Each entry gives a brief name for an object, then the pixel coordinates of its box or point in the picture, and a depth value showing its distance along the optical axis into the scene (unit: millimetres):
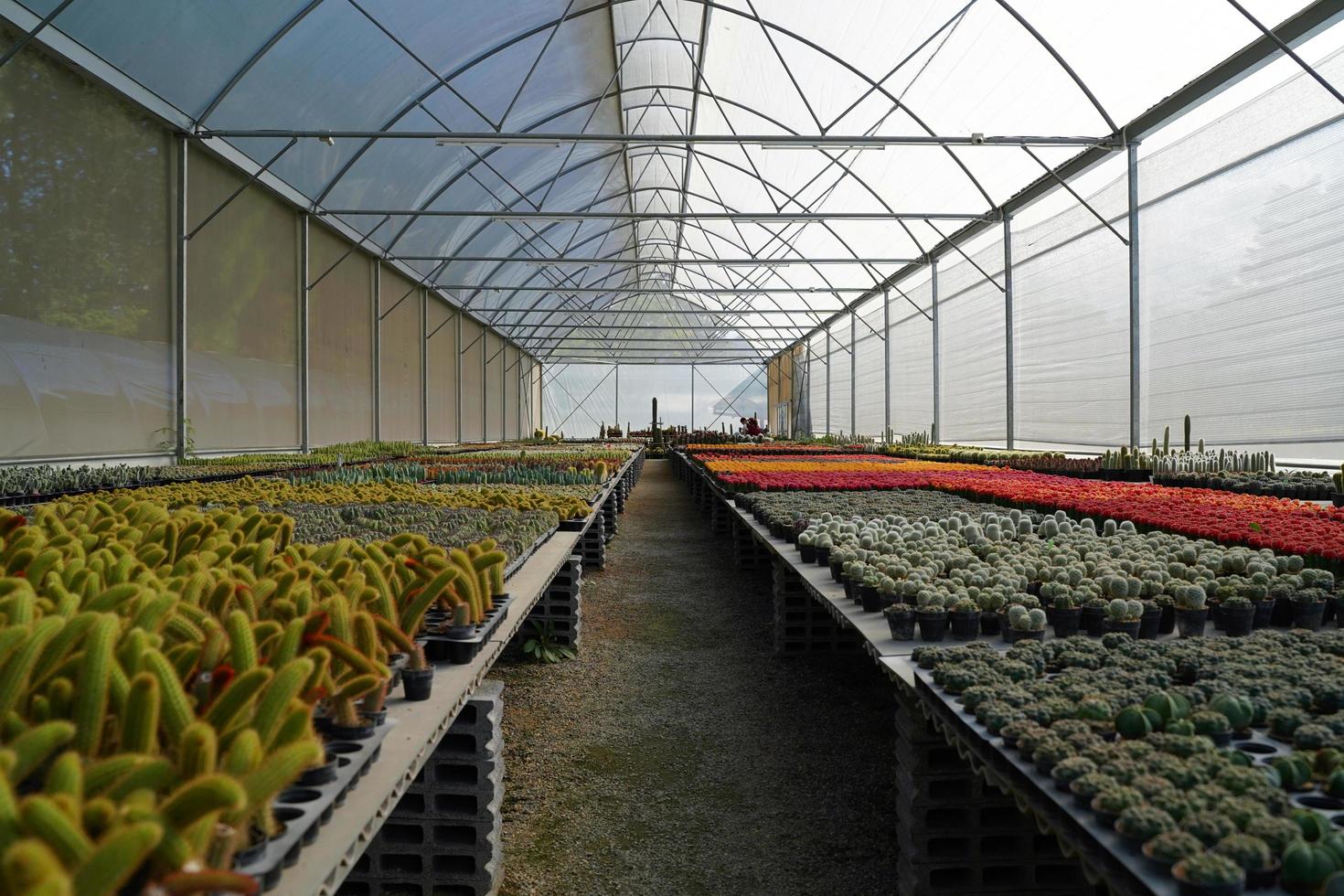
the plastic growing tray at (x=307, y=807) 1226
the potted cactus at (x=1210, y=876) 1207
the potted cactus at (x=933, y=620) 2820
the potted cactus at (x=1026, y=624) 2727
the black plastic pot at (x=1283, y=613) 3020
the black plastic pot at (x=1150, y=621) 2846
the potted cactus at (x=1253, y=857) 1249
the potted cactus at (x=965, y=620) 2846
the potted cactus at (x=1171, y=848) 1274
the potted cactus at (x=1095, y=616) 2852
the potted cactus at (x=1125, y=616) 2791
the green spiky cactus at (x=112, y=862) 853
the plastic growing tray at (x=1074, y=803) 1310
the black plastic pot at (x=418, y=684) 2037
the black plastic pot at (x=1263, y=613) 2975
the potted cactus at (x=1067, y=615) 2857
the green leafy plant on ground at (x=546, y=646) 5324
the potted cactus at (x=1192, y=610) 2891
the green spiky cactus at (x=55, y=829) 877
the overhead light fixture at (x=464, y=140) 10242
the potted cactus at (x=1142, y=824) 1357
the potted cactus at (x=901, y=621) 2830
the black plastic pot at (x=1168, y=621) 3006
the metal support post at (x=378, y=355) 17922
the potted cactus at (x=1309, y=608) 2932
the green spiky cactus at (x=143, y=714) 1175
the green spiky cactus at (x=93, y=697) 1241
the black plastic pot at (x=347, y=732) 1674
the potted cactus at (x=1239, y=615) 2857
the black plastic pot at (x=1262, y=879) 1263
